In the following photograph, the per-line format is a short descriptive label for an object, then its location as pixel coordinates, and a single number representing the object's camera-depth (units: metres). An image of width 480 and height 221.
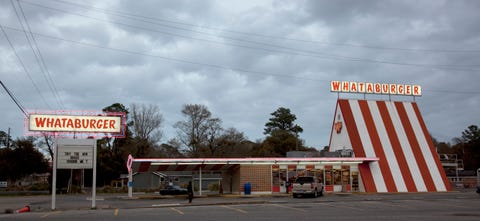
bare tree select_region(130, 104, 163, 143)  77.81
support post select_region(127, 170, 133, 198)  36.31
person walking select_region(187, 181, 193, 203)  30.61
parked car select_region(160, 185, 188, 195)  46.00
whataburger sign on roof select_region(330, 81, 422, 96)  49.56
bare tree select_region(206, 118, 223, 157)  76.62
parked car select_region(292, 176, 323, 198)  34.97
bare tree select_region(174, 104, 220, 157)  75.94
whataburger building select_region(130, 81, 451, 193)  41.88
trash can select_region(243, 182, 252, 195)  40.00
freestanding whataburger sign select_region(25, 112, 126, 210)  27.30
